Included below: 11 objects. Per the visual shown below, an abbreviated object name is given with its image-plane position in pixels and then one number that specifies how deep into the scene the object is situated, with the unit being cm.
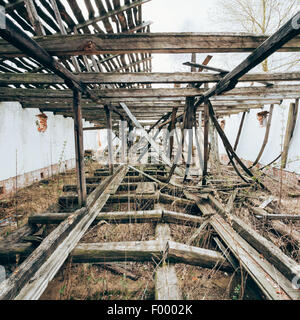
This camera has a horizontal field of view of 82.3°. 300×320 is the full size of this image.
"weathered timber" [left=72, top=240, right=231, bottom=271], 218
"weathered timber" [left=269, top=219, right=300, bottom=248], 266
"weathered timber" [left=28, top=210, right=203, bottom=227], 306
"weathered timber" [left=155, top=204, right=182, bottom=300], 167
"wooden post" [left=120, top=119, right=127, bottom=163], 850
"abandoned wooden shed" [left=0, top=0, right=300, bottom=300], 200
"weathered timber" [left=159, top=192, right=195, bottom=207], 406
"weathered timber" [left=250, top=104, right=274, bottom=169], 698
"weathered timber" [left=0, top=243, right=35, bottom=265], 236
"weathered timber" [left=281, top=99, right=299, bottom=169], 605
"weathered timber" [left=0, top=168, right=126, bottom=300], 161
